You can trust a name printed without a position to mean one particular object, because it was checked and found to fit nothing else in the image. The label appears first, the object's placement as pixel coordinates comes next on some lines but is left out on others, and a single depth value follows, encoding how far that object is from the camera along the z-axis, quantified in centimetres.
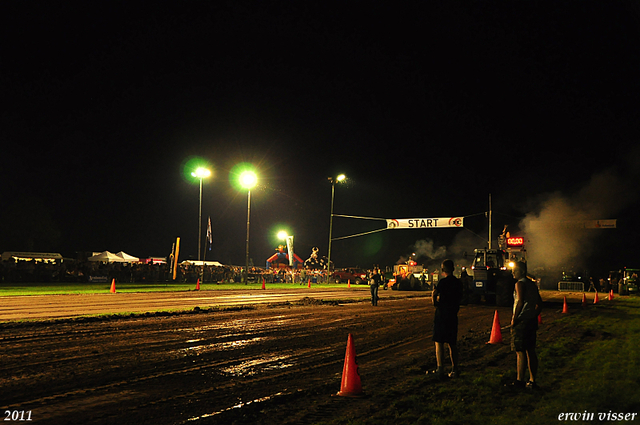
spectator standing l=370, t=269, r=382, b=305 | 2250
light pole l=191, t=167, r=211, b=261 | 4491
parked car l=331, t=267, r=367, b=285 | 5662
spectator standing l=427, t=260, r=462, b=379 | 755
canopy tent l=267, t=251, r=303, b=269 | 7739
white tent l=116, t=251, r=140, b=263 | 5523
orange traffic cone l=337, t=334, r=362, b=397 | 669
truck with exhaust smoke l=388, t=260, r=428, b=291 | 4009
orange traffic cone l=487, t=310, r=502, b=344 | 1178
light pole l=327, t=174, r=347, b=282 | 4638
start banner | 5025
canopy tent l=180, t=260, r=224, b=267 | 5622
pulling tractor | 2286
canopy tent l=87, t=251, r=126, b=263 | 5275
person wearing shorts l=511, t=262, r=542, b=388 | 698
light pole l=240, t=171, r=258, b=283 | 4159
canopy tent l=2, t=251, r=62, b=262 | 5166
